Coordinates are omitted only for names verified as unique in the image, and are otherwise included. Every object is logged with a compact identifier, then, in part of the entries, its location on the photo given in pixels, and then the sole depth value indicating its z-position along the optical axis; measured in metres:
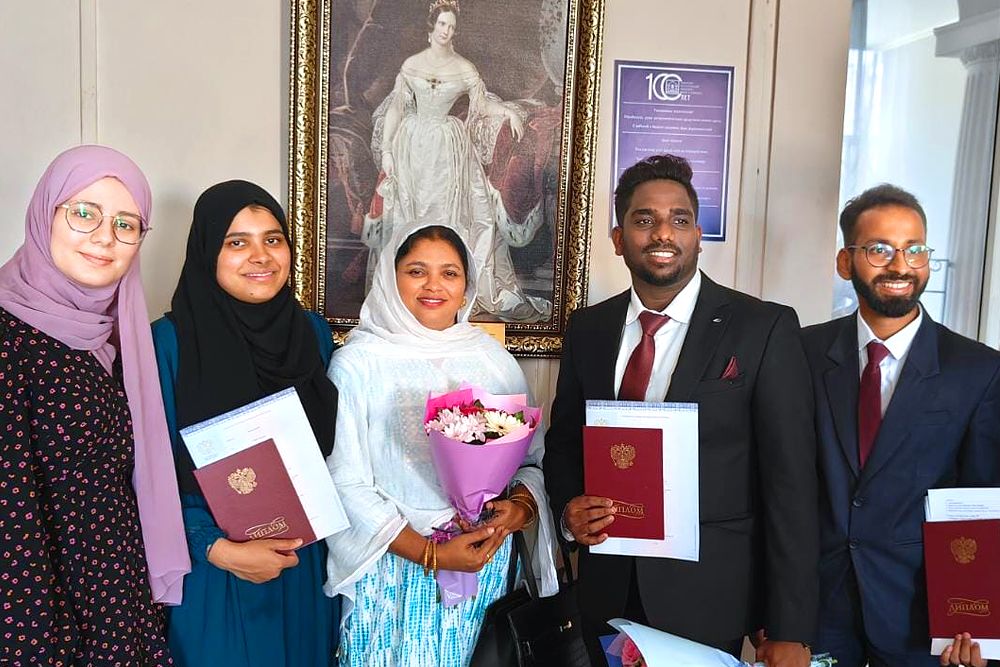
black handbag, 2.08
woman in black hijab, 1.93
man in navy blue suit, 1.92
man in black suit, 1.91
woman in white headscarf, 2.04
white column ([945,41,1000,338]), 3.18
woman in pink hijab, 1.57
